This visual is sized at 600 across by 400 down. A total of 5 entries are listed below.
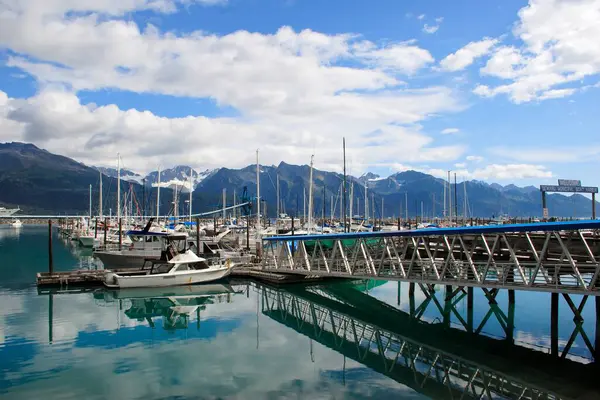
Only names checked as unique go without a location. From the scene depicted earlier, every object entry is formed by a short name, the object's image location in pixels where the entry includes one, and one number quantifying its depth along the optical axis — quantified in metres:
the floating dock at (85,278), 39.59
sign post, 61.97
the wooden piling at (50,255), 40.25
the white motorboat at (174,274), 38.97
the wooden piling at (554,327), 22.56
